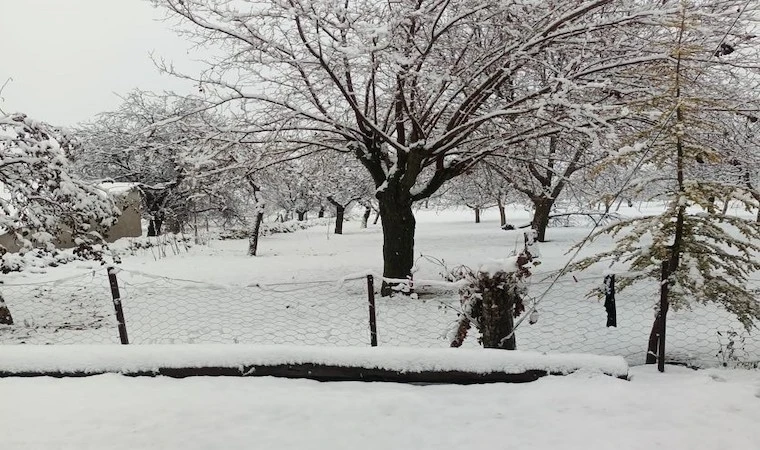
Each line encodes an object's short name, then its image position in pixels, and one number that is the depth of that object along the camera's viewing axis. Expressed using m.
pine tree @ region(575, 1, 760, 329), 4.25
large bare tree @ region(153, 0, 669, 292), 7.33
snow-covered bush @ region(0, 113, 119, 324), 7.70
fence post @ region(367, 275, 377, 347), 4.62
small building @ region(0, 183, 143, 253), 21.48
